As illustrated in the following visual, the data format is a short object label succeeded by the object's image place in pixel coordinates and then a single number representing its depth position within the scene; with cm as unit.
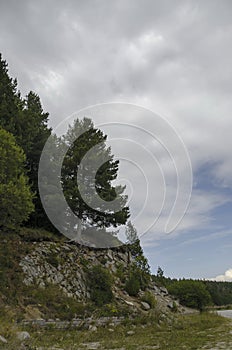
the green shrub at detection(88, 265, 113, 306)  2039
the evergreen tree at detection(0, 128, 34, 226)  1780
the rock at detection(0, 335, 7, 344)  829
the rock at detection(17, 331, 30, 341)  966
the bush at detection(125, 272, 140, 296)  2386
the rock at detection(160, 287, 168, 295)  3029
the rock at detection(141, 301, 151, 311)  2240
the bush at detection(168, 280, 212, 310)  3469
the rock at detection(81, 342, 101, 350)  1094
